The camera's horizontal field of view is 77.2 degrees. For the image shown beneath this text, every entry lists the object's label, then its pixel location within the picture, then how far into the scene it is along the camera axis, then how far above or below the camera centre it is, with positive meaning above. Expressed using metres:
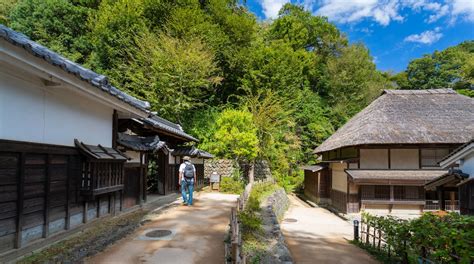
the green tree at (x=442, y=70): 38.50 +12.52
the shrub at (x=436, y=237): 4.89 -1.55
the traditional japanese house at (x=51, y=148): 5.02 +0.03
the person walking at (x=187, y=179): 11.73 -1.08
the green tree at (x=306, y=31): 36.00 +15.60
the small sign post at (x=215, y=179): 19.47 -1.71
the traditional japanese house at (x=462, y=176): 9.21 -0.61
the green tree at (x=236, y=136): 20.88 +1.20
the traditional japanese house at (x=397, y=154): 17.23 +0.14
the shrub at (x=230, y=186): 19.39 -2.19
